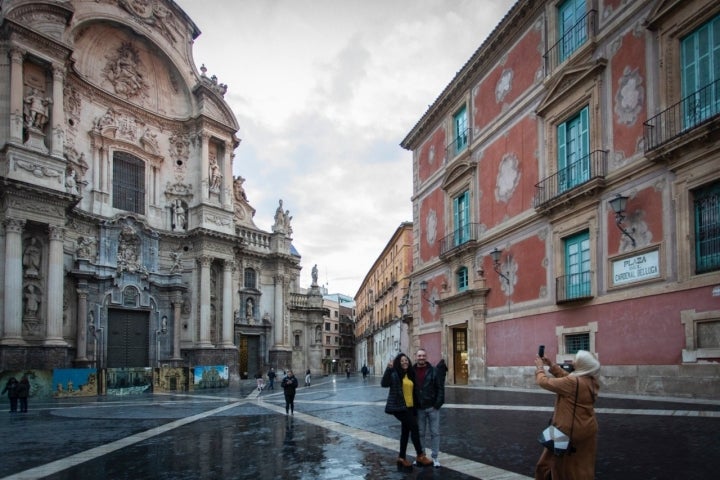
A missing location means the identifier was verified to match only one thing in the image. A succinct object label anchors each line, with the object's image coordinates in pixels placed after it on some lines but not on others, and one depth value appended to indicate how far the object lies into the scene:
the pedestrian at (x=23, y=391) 17.38
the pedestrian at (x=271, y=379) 27.55
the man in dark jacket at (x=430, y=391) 7.27
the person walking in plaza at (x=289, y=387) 14.02
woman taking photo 4.41
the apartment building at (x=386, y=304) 49.88
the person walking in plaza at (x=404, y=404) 7.24
